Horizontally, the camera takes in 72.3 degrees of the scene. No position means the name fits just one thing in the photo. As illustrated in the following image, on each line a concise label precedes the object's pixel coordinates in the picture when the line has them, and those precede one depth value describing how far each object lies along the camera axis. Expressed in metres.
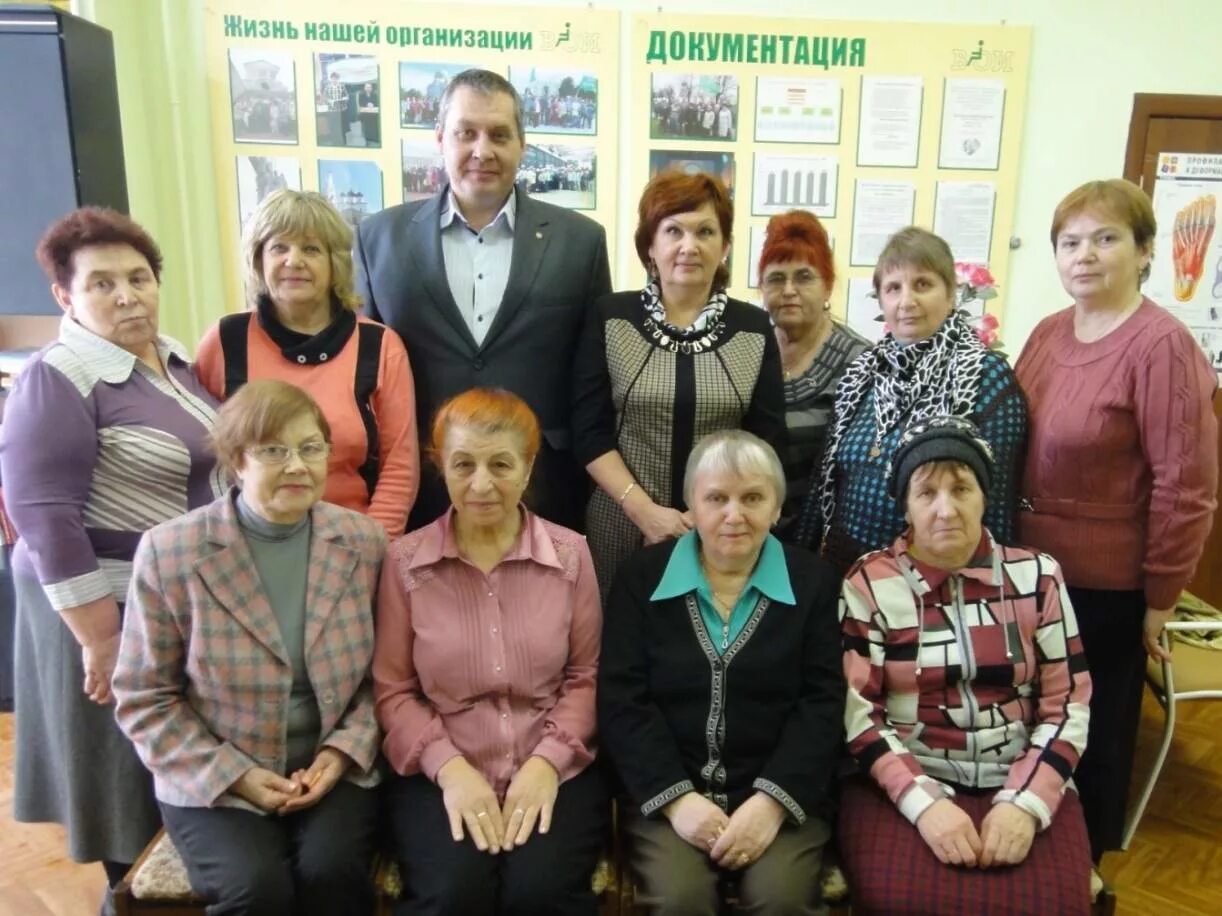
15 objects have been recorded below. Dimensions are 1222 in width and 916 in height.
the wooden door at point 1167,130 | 3.56
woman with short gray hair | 1.56
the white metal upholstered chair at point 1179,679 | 2.35
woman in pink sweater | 1.78
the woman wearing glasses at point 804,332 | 2.18
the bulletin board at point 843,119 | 3.44
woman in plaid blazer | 1.49
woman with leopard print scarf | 1.86
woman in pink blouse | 1.57
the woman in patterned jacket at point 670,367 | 1.91
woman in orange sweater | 1.81
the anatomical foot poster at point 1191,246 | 3.65
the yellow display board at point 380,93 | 3.33
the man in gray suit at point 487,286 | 2.04
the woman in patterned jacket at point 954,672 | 1.61
